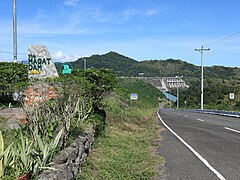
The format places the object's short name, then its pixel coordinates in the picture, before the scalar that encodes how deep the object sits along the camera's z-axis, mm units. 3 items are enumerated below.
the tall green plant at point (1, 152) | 3317
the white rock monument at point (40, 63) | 10213
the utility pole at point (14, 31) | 13289
